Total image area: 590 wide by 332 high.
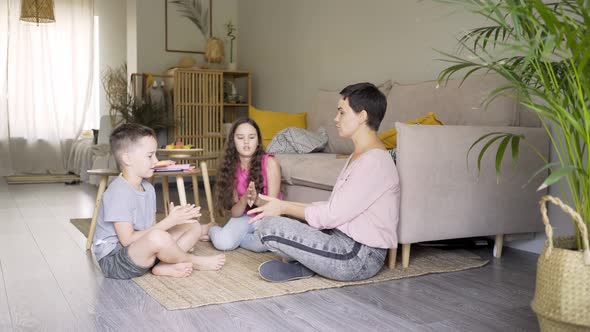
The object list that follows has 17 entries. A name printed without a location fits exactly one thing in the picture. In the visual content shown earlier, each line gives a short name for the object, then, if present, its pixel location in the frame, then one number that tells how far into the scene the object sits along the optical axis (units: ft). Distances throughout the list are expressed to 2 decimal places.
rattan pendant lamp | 21.79
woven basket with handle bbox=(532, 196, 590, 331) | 4.92
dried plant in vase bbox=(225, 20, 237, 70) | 21.27
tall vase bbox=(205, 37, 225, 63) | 19.99
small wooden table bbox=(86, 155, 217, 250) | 10.13
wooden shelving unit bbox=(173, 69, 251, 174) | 18.81
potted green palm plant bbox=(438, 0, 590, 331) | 4.83
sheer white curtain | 23.02
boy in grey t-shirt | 7.86
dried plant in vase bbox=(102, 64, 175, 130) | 18.66
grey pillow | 13.48
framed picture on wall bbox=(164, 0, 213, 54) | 20.63
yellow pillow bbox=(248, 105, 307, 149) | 15.55
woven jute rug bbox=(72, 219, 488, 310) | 7.29
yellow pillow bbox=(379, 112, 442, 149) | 10.08
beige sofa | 8.82
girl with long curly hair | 10.02
